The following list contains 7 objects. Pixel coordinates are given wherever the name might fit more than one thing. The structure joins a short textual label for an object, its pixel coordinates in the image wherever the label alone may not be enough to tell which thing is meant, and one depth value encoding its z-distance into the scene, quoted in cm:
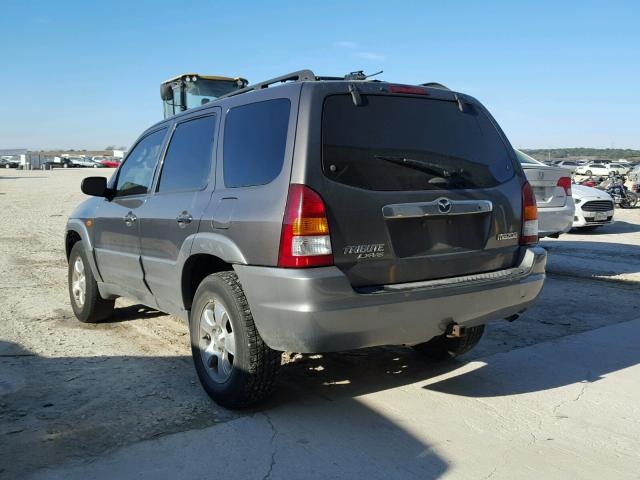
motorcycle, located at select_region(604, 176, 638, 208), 2117
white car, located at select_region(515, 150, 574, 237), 838
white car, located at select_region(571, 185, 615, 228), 1388
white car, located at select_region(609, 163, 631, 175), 5292
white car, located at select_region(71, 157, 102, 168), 8681
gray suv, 345
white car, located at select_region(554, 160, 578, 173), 5632
